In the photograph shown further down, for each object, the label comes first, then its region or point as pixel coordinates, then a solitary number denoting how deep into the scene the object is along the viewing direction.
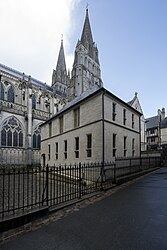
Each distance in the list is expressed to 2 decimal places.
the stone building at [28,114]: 19.84
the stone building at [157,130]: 48.49
